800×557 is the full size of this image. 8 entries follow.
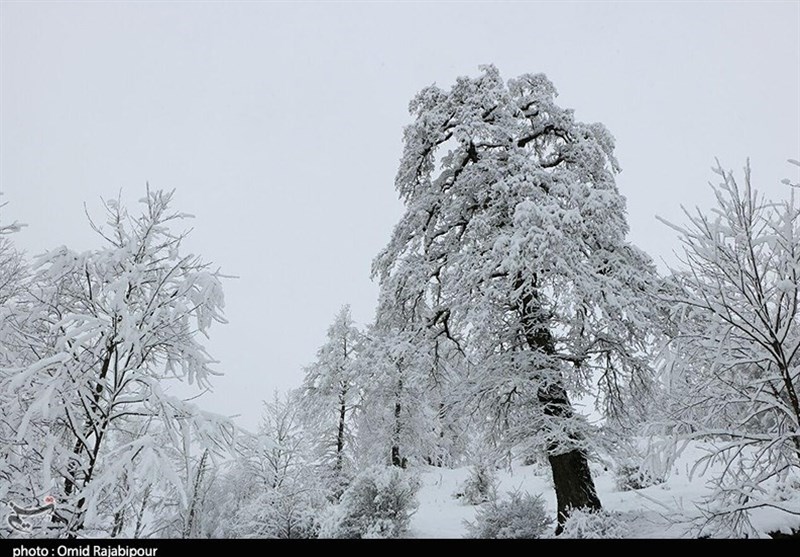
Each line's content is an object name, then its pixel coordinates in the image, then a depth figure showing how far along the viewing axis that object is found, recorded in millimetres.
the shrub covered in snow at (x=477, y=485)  17200
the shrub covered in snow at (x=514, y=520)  8672
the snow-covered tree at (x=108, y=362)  4082
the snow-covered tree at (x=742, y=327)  4445
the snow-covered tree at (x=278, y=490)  12945
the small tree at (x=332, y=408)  20172
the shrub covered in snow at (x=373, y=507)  10461
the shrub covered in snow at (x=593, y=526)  6859
